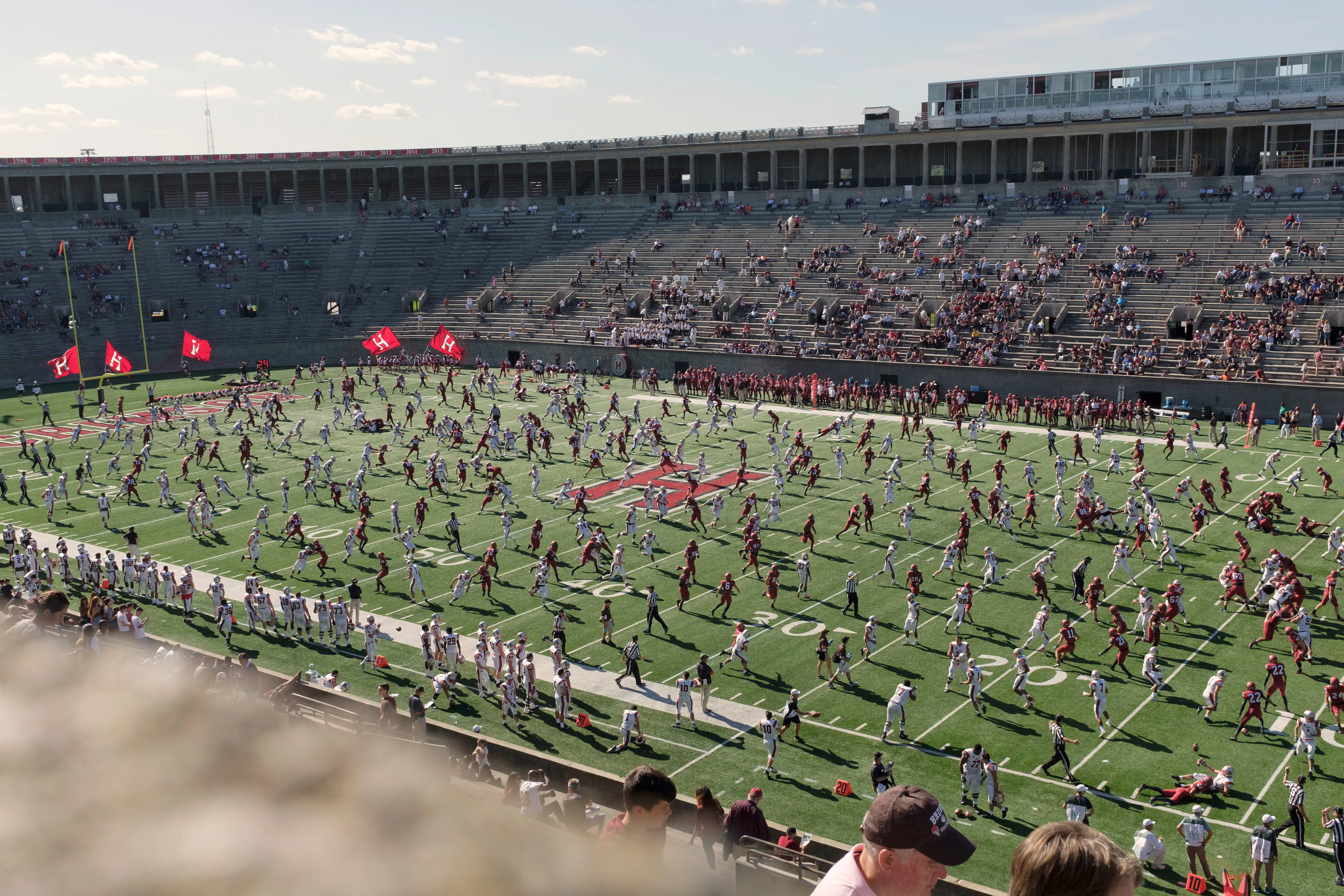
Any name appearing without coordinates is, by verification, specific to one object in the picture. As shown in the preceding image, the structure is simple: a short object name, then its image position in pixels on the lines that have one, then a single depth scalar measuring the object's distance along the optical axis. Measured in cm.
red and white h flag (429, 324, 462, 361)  5978
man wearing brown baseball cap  378
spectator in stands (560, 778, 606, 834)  1173
